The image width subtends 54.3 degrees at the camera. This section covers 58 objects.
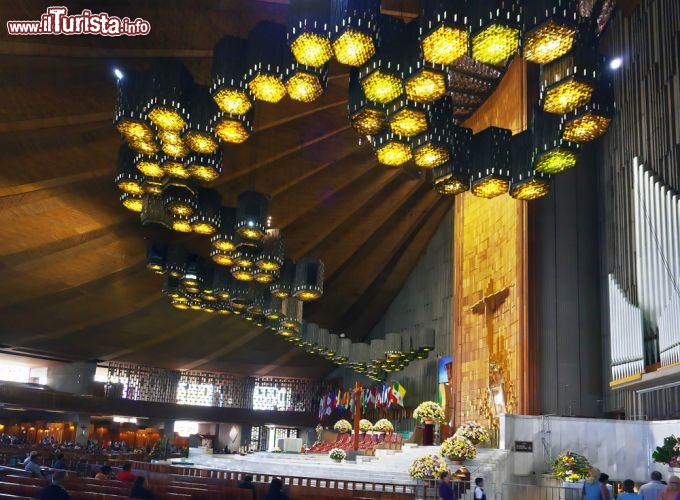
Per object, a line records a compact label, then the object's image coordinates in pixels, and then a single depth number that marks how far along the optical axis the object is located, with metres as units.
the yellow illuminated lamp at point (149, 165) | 12.09
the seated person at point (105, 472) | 11.33
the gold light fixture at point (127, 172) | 13.23
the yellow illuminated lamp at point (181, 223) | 14.91
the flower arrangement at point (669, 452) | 9.11
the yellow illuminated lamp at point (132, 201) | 14.70
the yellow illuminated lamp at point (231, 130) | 10.53
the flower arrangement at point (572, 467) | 11.09
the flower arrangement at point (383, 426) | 23.38
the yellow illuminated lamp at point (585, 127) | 8.84
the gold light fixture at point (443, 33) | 7.85
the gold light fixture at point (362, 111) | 9.65
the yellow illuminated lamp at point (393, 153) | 10.45
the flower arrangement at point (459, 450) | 12.42
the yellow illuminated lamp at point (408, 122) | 9.32
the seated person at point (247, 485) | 10.61
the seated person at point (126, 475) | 10.87
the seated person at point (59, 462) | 14.59
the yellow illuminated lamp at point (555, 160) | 9.62
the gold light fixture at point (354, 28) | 8.30
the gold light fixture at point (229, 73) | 9.88
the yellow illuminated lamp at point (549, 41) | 7.71
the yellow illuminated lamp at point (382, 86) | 8.89
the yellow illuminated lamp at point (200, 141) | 10.72
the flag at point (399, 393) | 31.84
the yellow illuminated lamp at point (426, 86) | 8.62
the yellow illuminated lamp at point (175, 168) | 11.98
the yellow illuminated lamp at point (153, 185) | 13.18
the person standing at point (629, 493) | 7.77
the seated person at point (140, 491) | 8.45
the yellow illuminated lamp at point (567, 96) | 8.30
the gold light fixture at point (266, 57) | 9.62
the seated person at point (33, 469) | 12.19
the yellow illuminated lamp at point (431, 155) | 10.15
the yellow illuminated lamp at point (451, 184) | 10.92
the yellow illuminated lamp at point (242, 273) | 17.84
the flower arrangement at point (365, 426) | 24.19
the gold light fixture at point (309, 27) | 8.54
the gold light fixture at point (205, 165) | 12.06
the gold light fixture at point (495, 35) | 7.70
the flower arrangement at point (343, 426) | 25.75
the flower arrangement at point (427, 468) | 11.09
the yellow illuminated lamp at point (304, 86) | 9.46
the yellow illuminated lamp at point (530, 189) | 10.53
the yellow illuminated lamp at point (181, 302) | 23.19
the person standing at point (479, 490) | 9.30
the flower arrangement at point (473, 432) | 13.39
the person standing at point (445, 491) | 9.16
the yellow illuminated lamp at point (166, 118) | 10.47
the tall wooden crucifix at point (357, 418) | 21.30
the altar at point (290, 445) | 26.64
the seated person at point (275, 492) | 7.83
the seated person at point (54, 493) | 6.57
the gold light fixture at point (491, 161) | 10.82
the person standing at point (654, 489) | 8.35
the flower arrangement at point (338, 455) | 18.97
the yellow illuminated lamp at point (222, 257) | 16.77
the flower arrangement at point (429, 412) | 16.86
